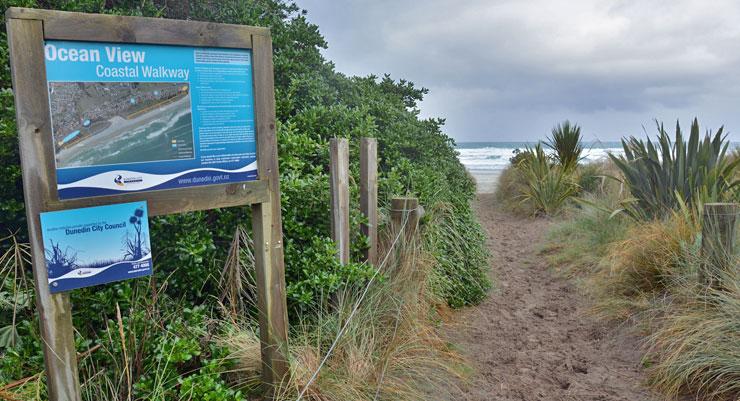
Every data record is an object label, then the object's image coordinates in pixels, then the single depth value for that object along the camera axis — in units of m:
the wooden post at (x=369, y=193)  4.41
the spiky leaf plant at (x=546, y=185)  12.27
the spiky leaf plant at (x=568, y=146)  13.90
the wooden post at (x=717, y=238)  4.64
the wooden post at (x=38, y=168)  2.25
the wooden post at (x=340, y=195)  4.01
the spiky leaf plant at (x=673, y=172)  6.52
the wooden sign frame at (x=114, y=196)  2.28
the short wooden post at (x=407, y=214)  4.77
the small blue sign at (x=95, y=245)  2.35
